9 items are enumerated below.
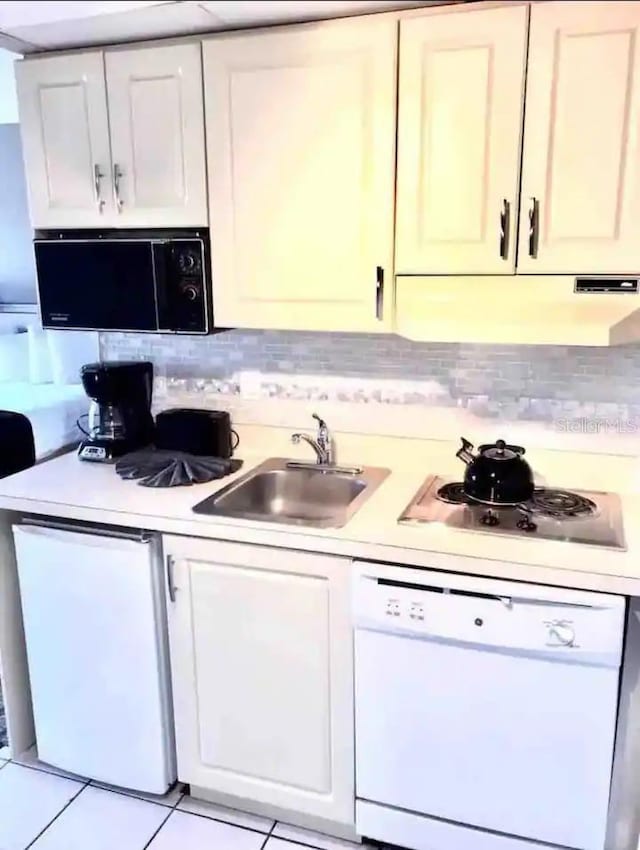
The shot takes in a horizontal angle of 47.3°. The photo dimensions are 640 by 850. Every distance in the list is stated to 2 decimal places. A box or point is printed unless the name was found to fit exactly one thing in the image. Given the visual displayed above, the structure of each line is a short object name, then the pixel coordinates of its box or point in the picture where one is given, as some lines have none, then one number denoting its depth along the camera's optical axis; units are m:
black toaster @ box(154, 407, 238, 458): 2.31
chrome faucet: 2.28
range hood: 1.73
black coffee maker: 2.32
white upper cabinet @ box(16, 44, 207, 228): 1.99
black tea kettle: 1.89
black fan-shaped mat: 2.13
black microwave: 2.08
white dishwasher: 1.59
